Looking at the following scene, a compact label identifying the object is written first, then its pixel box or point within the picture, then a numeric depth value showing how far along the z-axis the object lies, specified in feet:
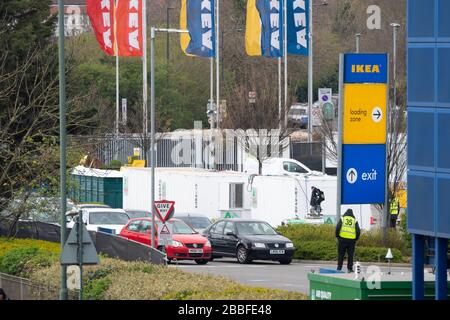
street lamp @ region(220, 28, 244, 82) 294.74
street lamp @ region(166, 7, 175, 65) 304.91
